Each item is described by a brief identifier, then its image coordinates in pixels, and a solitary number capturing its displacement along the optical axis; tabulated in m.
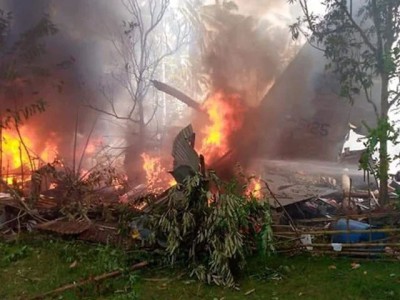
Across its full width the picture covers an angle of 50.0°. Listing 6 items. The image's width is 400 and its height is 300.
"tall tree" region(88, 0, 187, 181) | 15.95
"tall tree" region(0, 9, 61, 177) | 13.08
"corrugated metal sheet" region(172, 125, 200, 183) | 6.80
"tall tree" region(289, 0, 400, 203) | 8.52
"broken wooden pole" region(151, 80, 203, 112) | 14.15
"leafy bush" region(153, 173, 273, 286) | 5.59
